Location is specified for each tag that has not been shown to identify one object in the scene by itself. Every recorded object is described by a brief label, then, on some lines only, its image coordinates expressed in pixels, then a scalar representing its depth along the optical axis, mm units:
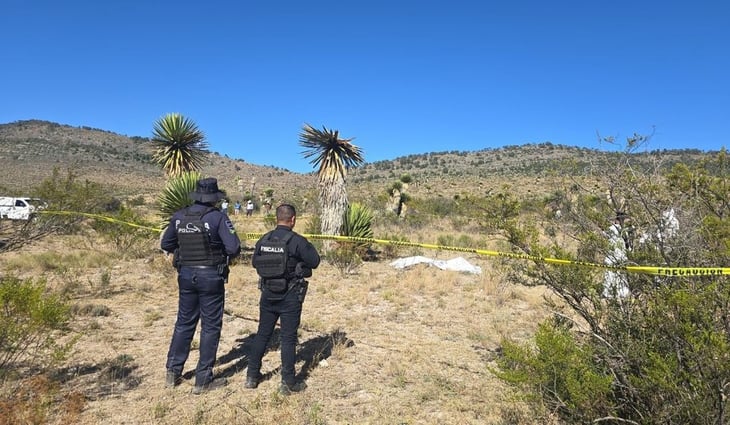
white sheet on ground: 11414
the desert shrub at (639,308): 2596
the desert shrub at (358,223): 13250
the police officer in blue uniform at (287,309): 4426
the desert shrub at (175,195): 11984
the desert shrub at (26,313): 3494
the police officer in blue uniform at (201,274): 4410
